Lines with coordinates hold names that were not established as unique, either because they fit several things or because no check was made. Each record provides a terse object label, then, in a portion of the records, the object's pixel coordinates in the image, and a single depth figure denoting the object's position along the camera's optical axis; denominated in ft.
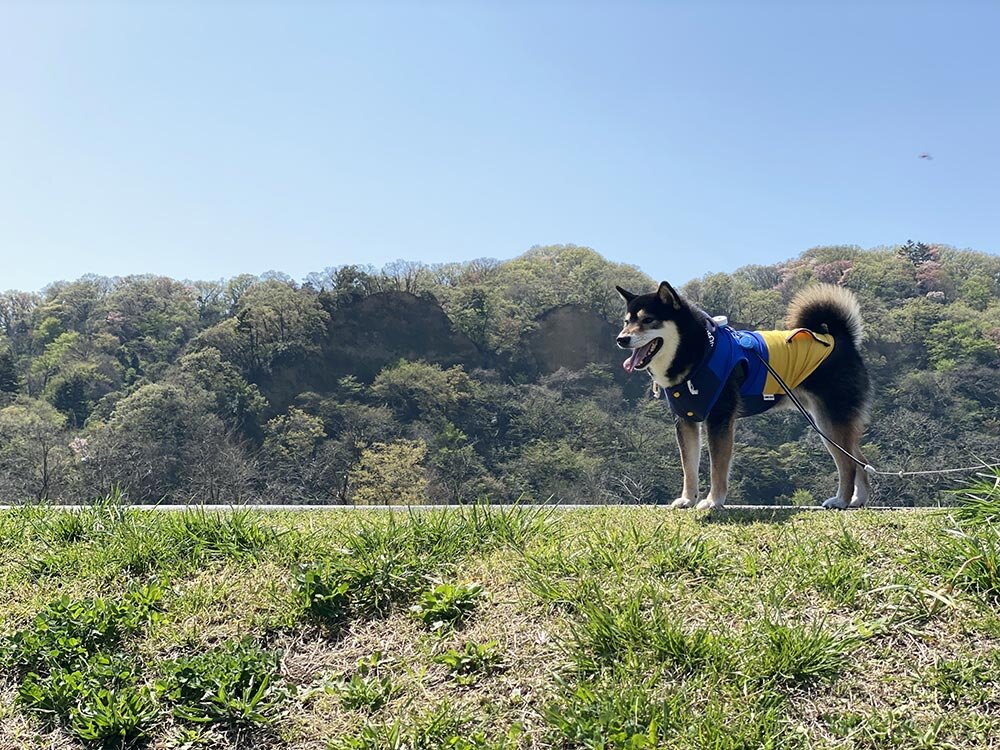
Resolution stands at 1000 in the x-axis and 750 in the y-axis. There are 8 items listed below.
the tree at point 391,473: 101.65
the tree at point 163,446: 90.79
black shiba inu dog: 16.40
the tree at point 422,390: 134.82
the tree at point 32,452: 86.48
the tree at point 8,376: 138.72
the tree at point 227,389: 126.31
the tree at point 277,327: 143.54
